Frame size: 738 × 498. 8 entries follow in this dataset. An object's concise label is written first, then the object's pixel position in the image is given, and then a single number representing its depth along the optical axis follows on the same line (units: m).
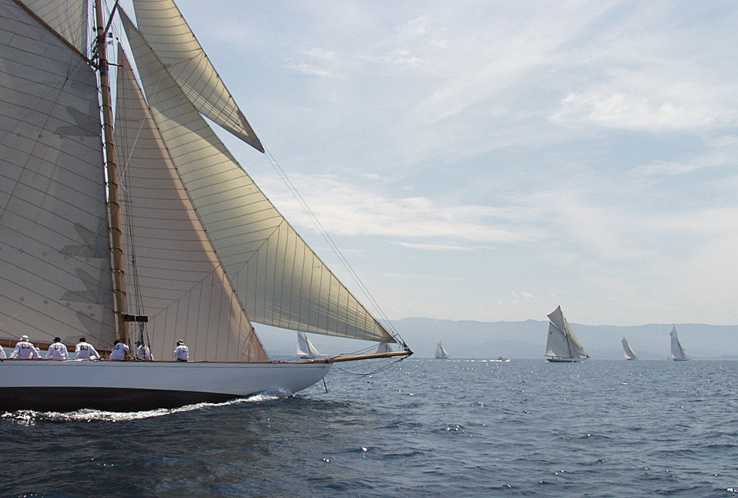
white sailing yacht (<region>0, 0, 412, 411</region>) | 19.47
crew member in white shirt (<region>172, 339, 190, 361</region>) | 19.84
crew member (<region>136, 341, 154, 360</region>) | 20.34
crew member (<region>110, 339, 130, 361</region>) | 19.28
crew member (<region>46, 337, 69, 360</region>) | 18.28
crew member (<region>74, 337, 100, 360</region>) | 18.78
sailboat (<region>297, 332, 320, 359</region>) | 97.92
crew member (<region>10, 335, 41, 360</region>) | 17.94
